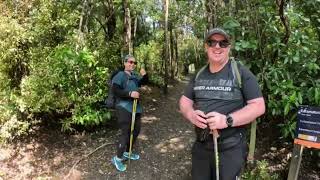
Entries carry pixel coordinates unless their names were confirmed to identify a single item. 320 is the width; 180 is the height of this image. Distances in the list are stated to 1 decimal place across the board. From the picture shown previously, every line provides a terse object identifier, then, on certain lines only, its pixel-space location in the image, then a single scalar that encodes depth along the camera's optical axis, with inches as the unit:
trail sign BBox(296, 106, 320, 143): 111.1
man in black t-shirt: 84.7
